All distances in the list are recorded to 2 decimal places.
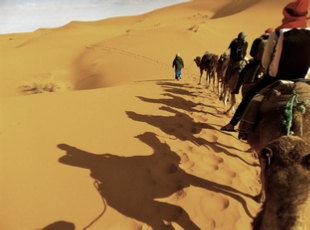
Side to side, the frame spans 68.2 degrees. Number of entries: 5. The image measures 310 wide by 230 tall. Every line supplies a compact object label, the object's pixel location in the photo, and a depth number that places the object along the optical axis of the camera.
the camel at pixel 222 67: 7.87
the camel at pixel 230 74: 6.68
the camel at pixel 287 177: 1.72
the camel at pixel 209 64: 10.48
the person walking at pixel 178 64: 12.98
